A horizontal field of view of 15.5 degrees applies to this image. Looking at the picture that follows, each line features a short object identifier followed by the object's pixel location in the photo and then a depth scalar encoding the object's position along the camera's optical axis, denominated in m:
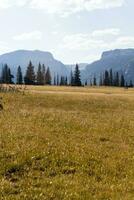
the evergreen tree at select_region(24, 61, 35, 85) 181.75
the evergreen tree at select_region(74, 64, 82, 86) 193.91
